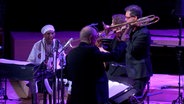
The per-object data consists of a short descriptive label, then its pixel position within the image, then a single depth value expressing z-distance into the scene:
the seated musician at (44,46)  13.63
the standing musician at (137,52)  11.60
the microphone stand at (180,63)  12.55
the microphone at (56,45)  11.05
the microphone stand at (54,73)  11.21
